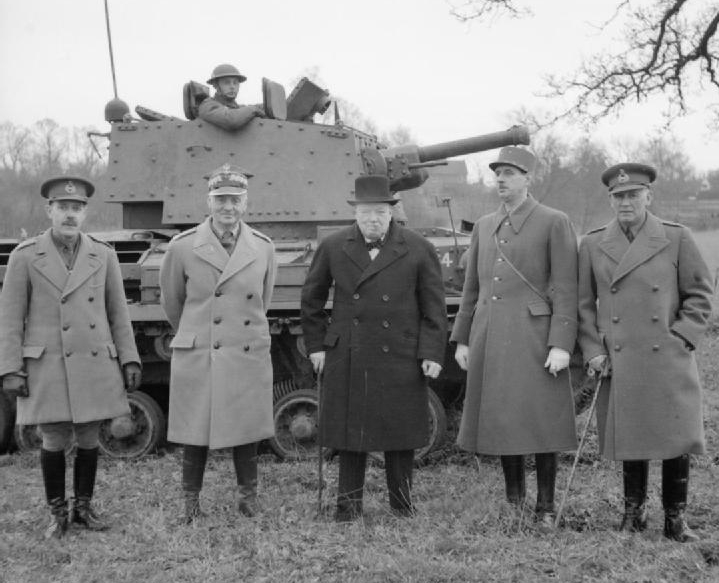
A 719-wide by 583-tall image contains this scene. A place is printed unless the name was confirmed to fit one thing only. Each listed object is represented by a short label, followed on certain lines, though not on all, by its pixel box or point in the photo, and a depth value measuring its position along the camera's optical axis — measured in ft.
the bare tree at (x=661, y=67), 48.37
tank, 22.45
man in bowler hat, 16.33
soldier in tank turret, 25.03
